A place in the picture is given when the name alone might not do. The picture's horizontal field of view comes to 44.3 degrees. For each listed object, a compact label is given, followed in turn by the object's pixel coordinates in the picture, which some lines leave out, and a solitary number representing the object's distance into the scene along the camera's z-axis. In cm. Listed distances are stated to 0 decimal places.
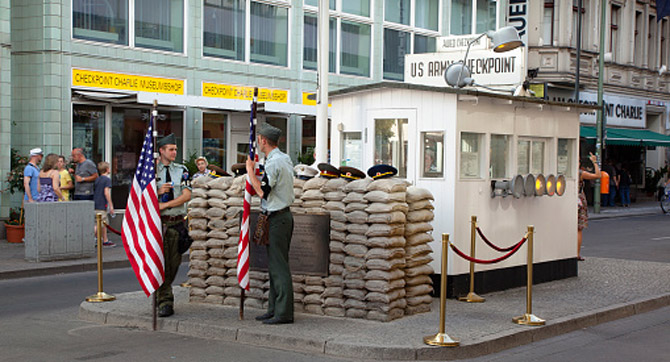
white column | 1294
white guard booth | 1006
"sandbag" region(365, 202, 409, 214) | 852
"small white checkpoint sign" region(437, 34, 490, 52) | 1402
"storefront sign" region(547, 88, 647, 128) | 3497
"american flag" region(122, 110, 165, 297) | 852
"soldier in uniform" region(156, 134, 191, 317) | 886
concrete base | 1405
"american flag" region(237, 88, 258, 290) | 857
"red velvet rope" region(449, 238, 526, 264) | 854
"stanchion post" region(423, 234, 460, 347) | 752
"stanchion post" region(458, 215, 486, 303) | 1002
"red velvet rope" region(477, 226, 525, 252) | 969
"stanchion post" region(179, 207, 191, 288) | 973
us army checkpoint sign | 1352
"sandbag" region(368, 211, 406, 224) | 850
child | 1641
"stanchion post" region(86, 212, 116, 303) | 974
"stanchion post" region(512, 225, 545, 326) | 864
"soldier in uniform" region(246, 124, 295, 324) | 830
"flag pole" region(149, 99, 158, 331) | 845
